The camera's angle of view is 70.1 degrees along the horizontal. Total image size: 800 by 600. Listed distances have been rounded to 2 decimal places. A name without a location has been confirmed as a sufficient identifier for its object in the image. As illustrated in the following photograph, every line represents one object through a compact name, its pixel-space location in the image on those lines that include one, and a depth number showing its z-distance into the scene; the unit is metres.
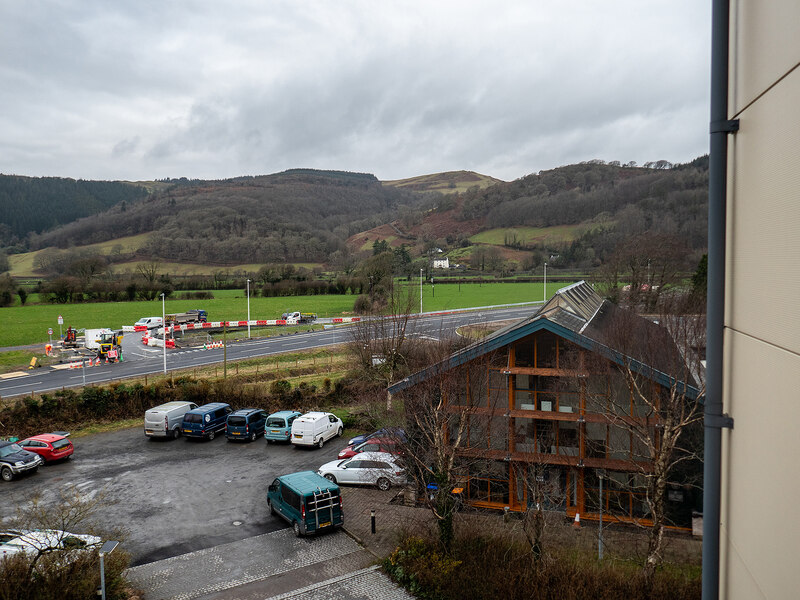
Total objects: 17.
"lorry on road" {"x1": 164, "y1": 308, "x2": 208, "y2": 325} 62.44
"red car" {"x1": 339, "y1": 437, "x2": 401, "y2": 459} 22.95
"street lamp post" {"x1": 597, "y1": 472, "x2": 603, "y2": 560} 14.62
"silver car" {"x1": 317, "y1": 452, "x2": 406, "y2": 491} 21.38
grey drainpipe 4.46
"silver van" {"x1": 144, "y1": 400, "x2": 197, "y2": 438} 27.12
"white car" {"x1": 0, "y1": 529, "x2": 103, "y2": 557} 12.76
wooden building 17.16
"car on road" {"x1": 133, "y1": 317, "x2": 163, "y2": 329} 62.20
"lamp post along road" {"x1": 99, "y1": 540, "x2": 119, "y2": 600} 12.49
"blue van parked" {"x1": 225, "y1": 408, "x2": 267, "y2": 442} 26.98
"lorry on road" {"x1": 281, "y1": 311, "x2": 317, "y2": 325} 68.81
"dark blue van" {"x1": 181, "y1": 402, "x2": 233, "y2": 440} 27.11
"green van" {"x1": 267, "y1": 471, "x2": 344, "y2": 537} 17.14
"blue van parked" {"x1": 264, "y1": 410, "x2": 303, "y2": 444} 26.62
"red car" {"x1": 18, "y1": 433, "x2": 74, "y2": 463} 23.70
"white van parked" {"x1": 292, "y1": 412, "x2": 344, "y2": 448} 25.86
